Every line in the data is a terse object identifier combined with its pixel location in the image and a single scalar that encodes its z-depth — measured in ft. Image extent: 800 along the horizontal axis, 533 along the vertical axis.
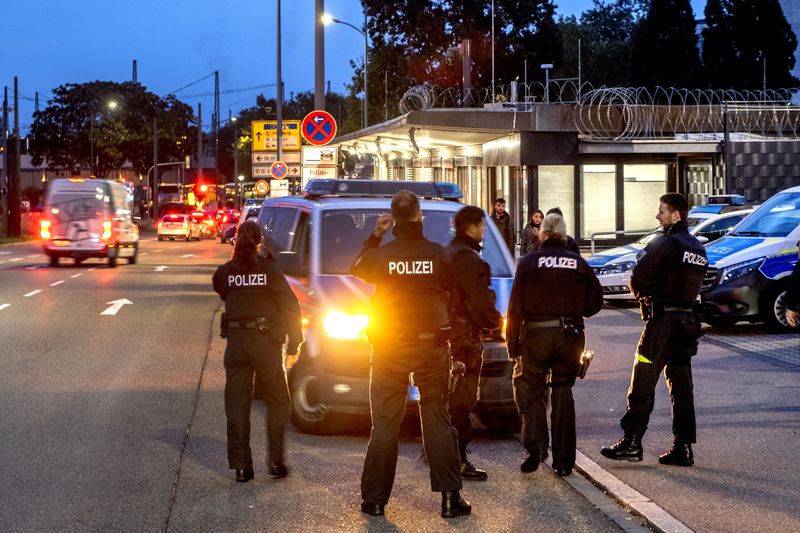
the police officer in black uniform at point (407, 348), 23.82
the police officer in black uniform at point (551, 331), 27.40
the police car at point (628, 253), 69.97
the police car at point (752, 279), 55.42
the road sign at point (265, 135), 149.79
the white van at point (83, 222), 119.34
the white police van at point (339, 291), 31.37
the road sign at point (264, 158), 137.40
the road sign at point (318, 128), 83.66
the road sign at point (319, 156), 84.02
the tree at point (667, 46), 222.69
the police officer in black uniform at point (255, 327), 27.14
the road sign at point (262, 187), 150.67
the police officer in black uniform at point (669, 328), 28.45
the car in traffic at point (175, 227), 207.62
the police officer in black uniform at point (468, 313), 25.64
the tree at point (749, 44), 208.44
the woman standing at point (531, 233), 61.41
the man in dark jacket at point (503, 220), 66.44
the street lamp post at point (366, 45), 174.75
